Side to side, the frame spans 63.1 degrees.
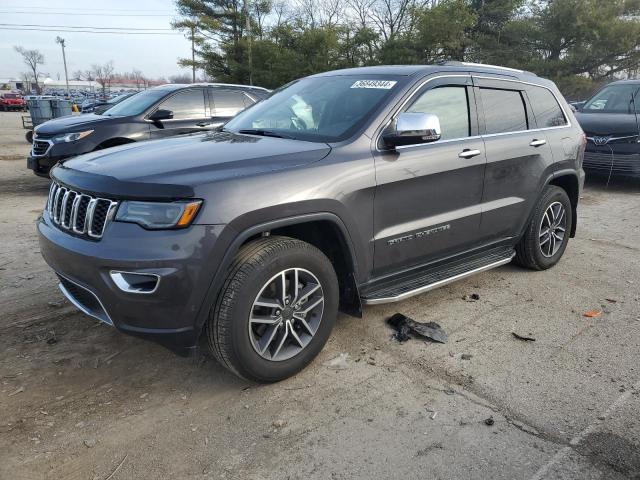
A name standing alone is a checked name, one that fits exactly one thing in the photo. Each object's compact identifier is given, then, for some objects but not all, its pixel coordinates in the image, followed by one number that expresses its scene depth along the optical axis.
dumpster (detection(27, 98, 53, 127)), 17.91
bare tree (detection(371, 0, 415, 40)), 36.25
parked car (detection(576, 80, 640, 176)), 8.77
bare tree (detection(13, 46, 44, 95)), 110.12
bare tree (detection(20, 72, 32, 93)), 92.59
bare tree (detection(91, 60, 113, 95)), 118.36
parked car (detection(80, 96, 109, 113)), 18.19
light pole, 67.56
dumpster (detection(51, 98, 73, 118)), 18.12
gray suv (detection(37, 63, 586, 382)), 2.59
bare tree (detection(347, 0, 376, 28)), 38.38
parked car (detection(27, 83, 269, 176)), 7.83
